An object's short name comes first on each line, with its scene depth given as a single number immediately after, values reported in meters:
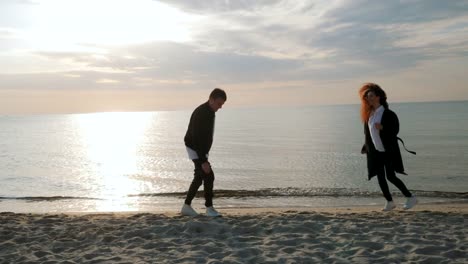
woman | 7.00
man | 6.74
